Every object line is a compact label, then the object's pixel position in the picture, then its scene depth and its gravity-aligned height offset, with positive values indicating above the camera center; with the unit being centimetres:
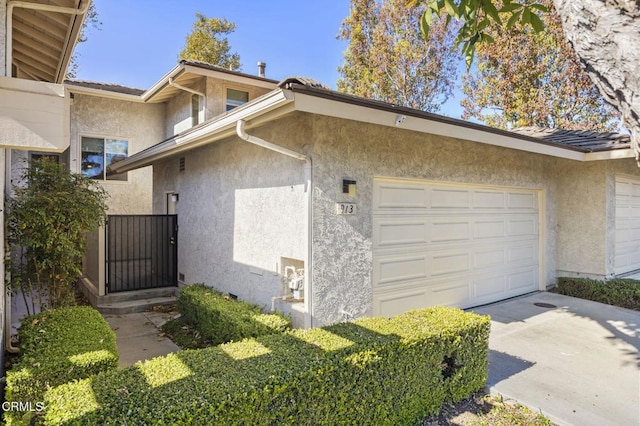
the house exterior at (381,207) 539 +13
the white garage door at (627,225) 988 -27
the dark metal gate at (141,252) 904 -100
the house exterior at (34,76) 240 +160
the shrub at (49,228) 539 -25
